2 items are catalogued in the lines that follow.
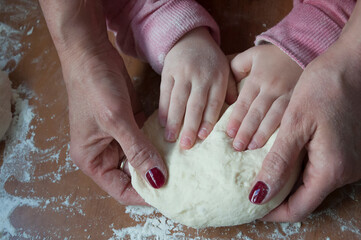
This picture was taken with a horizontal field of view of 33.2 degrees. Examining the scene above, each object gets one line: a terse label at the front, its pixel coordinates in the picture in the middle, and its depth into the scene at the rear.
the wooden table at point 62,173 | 0.49
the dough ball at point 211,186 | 0.45
